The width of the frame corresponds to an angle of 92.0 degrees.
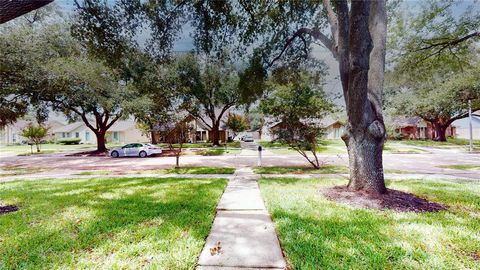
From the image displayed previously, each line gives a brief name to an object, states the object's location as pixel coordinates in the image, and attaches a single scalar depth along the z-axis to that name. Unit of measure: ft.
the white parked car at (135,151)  67.62
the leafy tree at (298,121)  34.55
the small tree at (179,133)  45.87
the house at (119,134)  166.40
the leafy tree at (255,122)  234.42
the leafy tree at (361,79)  16.99
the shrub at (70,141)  160.98
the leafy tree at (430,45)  31.55
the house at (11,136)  194.70
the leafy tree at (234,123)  130.31
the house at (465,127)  153.99
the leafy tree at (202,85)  87.86
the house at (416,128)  152.97
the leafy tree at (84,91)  56.75
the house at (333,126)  162.09
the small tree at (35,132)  90.63
